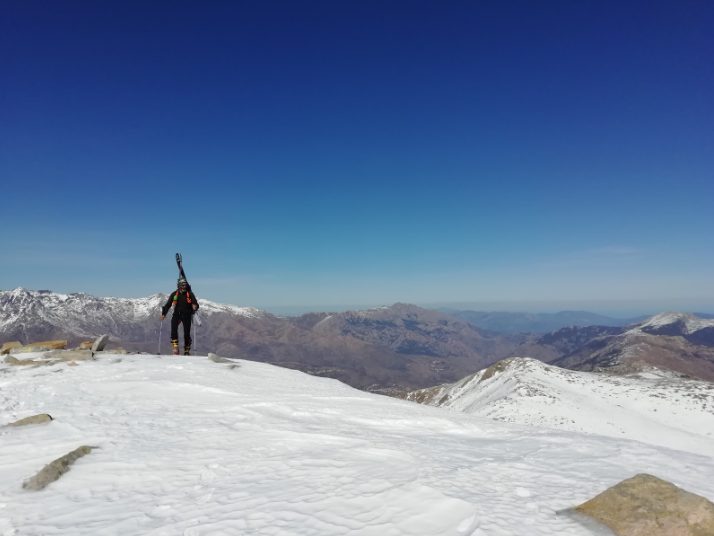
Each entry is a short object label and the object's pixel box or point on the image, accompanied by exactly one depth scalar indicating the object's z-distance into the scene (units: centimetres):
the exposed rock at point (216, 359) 2322
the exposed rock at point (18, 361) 1973
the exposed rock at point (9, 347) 2377
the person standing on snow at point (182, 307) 2588
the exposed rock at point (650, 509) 577
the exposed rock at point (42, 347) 2394
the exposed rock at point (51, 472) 746
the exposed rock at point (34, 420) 1115
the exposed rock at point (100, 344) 2490
